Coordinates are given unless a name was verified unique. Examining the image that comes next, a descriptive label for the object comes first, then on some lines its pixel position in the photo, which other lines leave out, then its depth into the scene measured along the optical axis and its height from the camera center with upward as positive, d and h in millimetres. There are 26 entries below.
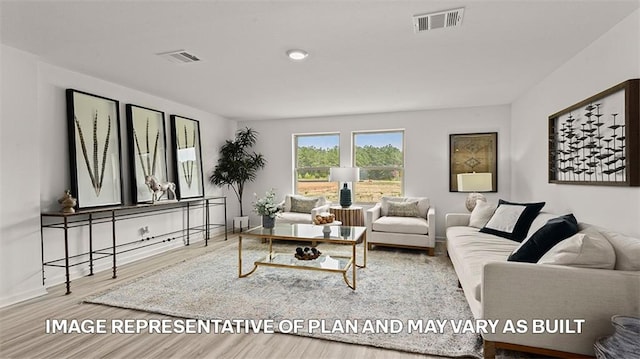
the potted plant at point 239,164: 5875 +256
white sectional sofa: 1739 -705
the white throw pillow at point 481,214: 3819 -496
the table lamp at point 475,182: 4547 -103
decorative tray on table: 3326 -842
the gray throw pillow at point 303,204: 5562 -497
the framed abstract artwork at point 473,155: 5145 +330
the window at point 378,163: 5727 +234
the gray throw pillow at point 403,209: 5027 -547
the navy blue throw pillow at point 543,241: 2115 -464
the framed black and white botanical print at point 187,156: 4855 +352
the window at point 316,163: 6121 +275
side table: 5105 -658
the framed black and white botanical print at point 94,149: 3410 +345
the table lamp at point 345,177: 5285 -16
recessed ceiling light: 2861 +1156
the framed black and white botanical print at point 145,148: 4113 +420
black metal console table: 3168 -526
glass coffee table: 3119 -653
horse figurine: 4148 -141
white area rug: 2211 -1119
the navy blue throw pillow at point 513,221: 3174 -489
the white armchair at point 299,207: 5168 -548
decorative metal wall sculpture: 2158 +290
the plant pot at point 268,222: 3712 -544
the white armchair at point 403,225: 4430 -715
